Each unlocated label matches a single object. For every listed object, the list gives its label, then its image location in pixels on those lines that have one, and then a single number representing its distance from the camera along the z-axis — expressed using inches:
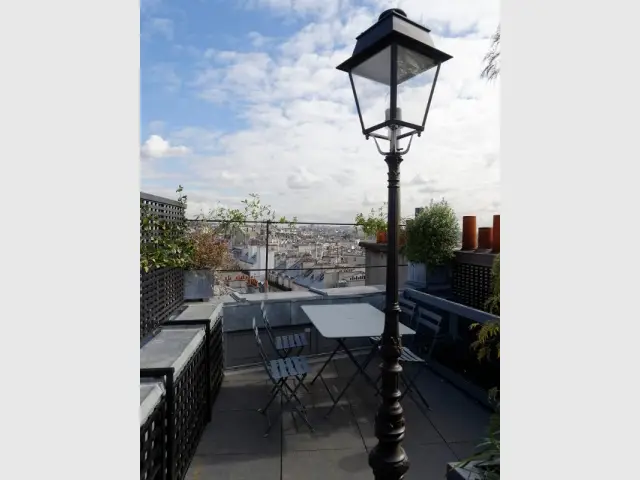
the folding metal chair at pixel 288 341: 173.4
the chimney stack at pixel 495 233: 179.9
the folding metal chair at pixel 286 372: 135.3
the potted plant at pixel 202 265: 177.0
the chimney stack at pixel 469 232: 201.0
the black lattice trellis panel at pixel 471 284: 182.0
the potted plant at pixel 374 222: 257.6
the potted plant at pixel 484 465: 72.9
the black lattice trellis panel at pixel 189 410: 102.3
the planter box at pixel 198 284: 178.1
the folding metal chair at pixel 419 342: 149.3
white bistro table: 144.2
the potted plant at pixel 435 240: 204.5
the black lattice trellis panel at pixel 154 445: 77.3
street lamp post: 81.3
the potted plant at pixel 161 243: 121.1
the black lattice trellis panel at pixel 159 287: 119.1
